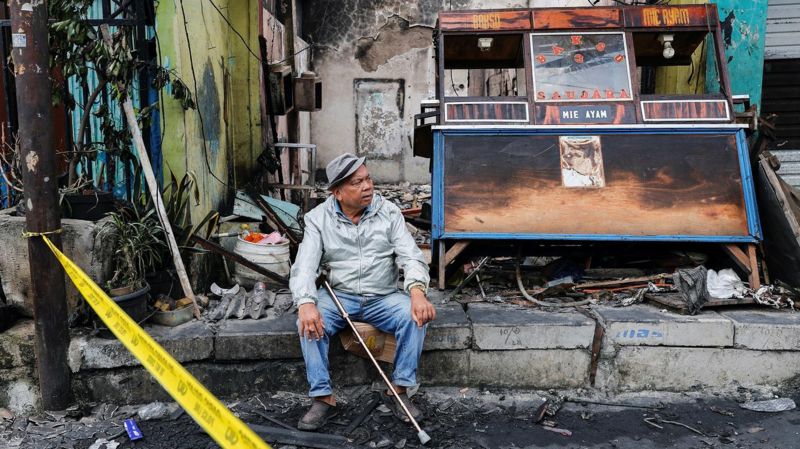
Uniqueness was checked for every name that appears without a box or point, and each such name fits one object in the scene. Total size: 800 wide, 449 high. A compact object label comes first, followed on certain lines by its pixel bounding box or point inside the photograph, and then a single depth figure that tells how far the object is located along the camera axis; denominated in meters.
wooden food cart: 4.71
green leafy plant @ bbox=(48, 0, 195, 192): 4.12
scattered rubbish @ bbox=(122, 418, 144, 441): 3.63
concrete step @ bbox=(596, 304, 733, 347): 4.20
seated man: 3.69
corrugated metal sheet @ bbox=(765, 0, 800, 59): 6.20
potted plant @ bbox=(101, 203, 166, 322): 4.03
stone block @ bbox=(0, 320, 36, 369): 3.95
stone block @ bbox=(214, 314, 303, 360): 4.07
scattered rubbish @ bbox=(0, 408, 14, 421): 3.87
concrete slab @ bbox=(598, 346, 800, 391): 4.23
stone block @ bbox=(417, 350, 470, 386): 4.22
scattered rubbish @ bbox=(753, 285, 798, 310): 4.50
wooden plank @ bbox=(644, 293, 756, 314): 4.37
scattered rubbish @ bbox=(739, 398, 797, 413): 3.97
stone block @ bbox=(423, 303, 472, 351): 4.18
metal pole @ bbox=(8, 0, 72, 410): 3.50
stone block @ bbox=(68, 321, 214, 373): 3.95
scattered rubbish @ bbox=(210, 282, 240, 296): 5.04
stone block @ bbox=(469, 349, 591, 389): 4.25
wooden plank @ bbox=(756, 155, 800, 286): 4.71
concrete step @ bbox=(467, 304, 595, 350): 4.20
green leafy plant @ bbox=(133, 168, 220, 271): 4.62
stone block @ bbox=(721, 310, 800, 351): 4.18
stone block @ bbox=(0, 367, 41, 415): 3.96
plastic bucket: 5.30
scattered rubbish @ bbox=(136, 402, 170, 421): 3.91
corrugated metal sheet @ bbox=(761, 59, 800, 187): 6.33
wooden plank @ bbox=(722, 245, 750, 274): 4.62
